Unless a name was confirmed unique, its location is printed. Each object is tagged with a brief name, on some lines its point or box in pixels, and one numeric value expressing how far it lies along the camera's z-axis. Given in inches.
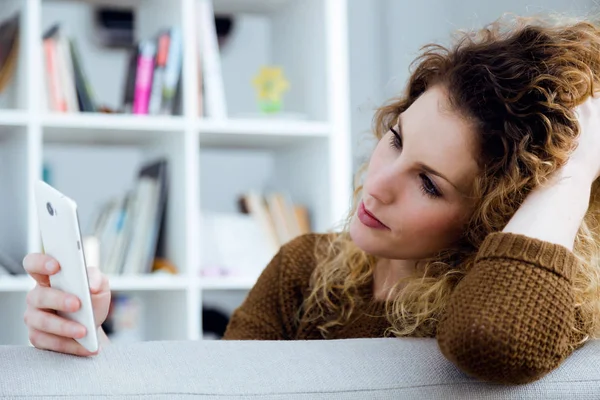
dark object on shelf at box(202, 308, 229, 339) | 111.7
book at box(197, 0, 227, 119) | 97.6
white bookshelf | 91.4
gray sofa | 28.0
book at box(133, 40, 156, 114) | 96.3
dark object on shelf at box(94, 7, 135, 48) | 108.2
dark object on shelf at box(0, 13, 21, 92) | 92.8
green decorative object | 101.3
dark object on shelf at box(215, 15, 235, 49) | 113.5
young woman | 32.6
